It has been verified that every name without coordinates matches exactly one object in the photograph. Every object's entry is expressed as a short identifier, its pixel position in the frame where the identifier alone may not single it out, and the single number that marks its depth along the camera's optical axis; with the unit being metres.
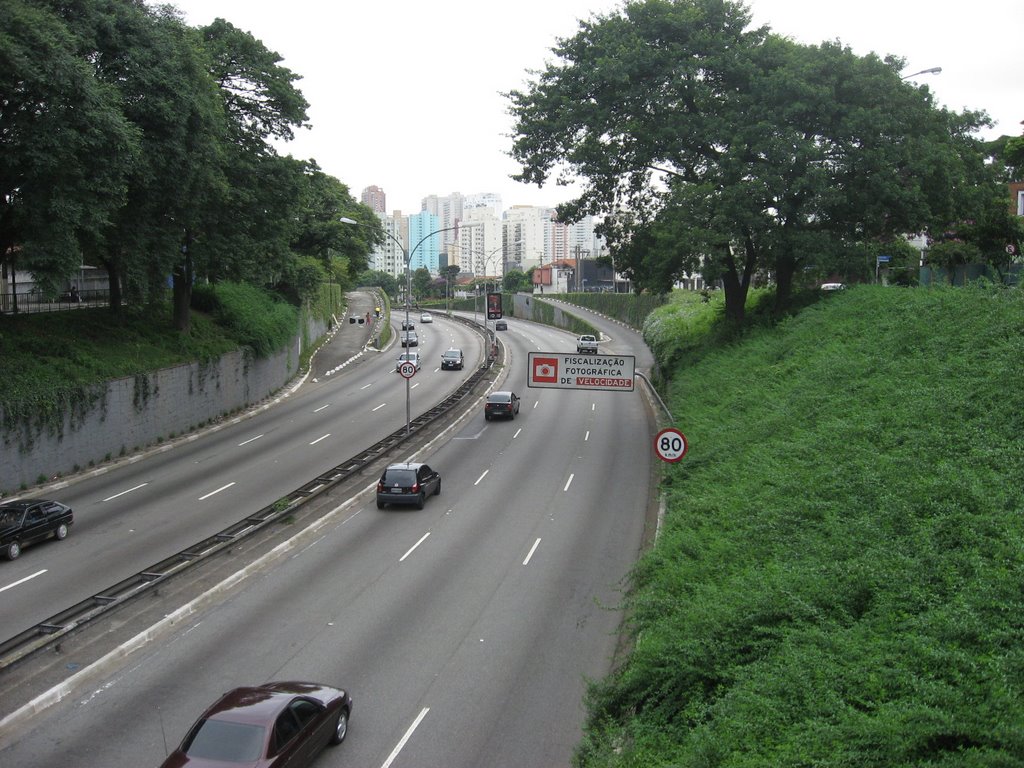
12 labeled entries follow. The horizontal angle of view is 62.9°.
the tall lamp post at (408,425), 34.95
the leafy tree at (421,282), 176.50
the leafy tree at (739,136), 31.41
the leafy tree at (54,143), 25.39
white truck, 67.41
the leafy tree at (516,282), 166.73
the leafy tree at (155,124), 29.72
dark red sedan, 10.45
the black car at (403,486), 26.05
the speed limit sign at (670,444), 19.67
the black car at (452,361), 61.12
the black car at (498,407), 42.00
